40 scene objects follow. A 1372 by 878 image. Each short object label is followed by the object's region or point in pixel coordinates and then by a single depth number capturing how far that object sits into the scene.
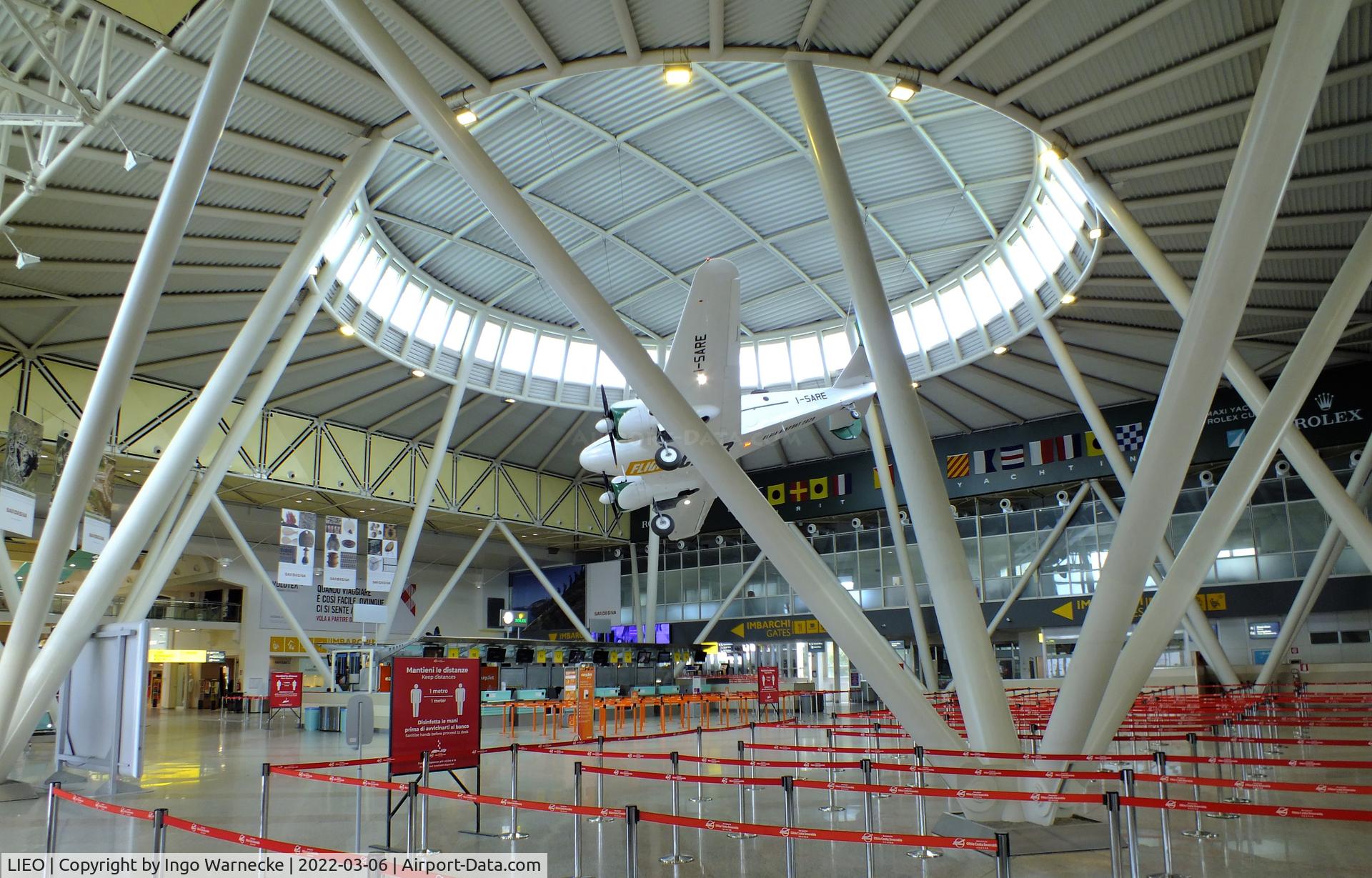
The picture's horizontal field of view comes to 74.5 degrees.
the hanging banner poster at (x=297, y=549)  28.77
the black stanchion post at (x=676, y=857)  8.54
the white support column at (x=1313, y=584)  26.47
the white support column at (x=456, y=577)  42.69
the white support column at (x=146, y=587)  21.47
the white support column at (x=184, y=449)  13.57
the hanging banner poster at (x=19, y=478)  17.06
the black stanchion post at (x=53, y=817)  7.77
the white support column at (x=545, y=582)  44.47
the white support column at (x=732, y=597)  46.19
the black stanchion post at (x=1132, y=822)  6.22
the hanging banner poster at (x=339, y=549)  30.38
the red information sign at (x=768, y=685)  31.75
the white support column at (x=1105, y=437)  29.08
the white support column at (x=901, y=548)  35.46
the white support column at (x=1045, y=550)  38.69
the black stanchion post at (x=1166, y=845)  7.63
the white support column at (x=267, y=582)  32.75
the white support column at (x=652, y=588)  44.78
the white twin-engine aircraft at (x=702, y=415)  18.95
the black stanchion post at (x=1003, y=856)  5.33
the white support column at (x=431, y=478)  34.69
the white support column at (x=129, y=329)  11.04
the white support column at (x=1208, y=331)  7.79
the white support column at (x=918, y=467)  10.66
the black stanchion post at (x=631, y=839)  6.33
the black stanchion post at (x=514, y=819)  9.28
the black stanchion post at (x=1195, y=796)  9.56
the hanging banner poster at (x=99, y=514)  18.88
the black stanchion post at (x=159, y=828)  6.45
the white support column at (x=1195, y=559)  9.89
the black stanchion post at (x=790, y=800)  7.31
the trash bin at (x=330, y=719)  27.58
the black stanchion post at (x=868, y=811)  8.40
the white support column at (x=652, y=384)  10.62
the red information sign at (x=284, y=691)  31.80
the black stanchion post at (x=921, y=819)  8.81
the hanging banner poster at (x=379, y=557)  32.75
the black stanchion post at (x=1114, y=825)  6.51
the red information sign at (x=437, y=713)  10.05
